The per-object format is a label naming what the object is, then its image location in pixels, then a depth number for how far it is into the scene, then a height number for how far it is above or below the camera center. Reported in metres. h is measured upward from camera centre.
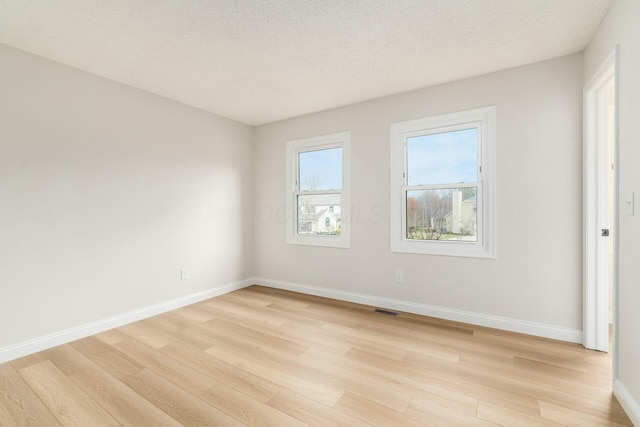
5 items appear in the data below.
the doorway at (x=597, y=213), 2.34 -0.03
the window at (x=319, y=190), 3.80 +0.29
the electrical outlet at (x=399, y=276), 3.36 -0.77
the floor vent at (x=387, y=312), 3.25 -1.17
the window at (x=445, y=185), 2.92 +0.27
